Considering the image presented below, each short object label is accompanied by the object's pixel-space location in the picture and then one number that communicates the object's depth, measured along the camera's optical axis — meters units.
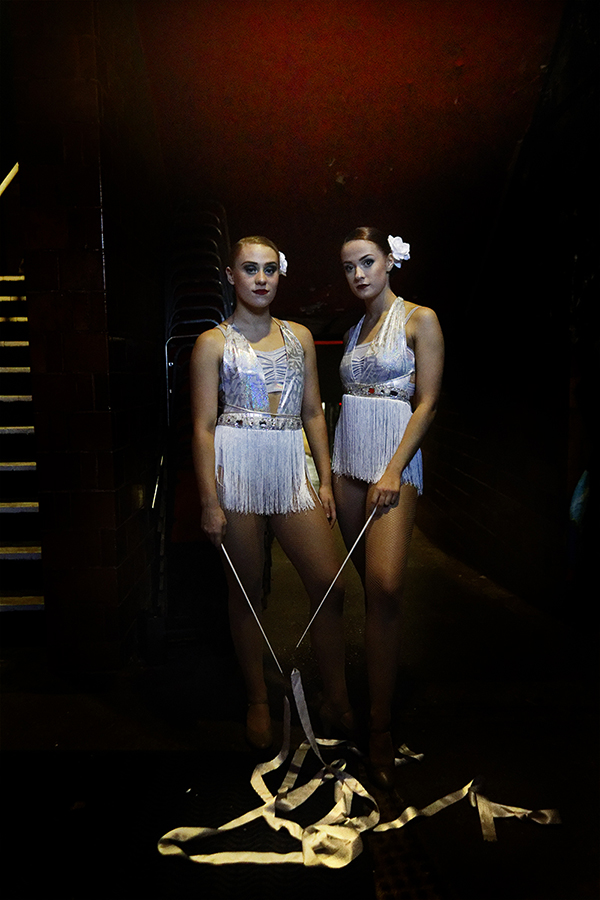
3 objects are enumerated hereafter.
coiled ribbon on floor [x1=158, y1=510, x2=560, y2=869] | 1.71
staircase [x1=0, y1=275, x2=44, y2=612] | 3.11
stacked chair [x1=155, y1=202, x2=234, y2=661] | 2.91
